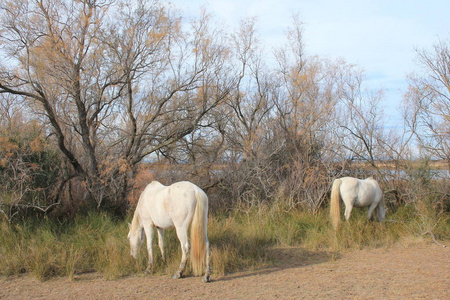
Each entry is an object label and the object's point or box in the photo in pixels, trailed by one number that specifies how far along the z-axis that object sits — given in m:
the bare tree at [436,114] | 10.25
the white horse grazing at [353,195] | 8.29
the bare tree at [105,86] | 8.62
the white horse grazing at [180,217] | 5.42
